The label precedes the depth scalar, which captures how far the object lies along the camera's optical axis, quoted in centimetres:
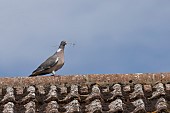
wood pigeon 1833
